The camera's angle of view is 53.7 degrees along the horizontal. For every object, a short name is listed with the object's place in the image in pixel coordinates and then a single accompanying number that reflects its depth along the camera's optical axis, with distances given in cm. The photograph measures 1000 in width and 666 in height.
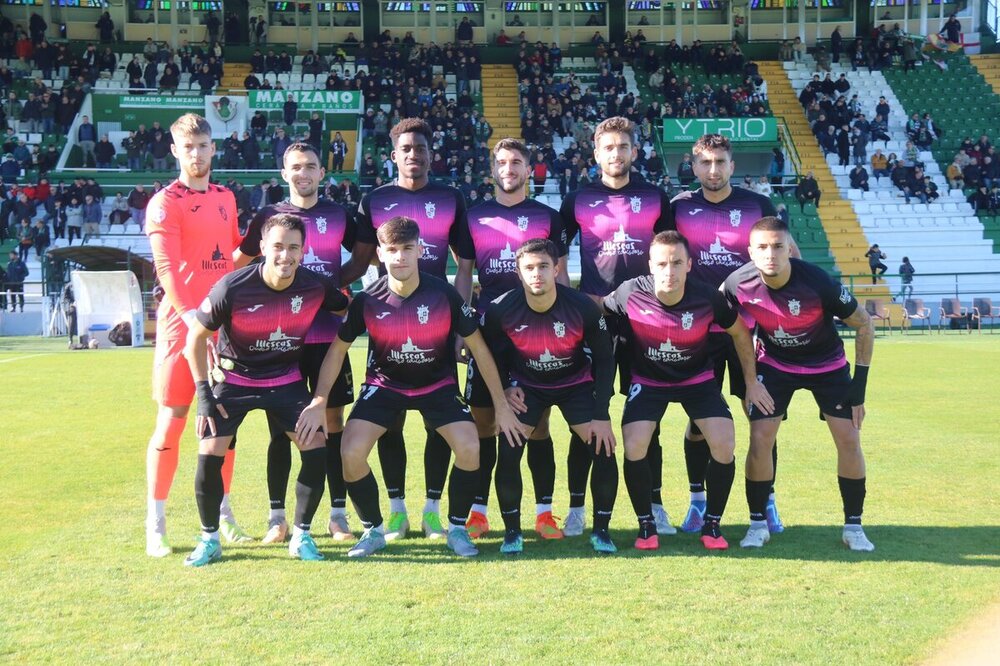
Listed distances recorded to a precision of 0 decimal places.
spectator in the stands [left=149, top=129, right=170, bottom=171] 2956
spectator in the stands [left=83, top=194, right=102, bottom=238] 2738
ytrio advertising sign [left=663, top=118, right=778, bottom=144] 3111
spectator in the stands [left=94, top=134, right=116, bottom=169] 2972
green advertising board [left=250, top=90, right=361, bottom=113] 3212
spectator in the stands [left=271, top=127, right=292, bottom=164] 2944
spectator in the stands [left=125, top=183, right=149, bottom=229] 2795
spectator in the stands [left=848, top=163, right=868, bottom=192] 3184
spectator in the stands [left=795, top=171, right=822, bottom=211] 3011
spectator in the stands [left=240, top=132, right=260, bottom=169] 2945
